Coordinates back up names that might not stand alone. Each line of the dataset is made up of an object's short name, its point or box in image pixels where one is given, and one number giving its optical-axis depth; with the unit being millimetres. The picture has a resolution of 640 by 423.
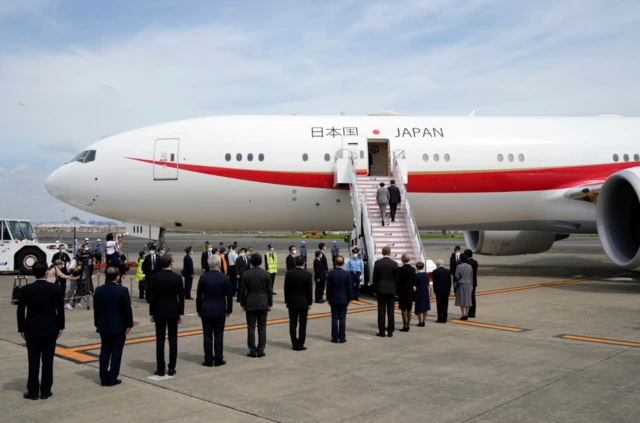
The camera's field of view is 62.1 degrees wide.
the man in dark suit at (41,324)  5844
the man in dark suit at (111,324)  6250
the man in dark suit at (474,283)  10715
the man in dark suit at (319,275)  12500
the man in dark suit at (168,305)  6758
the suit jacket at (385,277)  9055
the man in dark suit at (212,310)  7156
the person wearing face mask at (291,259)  14177
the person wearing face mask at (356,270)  12703
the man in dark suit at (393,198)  15148
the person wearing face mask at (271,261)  14969
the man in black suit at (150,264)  13812
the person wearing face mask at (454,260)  14397
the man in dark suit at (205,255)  15655
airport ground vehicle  21984
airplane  16703
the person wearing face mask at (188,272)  14094
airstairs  14219
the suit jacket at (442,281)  10391
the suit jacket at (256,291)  7715
